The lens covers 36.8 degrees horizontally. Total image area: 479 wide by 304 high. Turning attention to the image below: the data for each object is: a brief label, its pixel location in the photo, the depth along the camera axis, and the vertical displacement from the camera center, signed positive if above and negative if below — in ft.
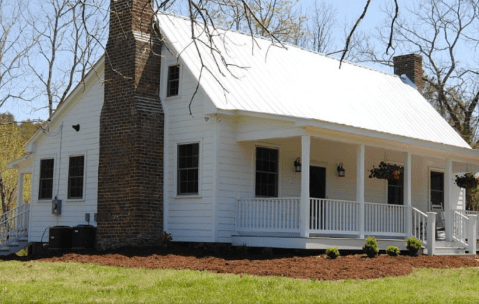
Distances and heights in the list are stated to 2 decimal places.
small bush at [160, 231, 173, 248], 60.70 -2.34
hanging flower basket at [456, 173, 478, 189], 75.60 +4.03
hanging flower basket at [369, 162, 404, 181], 65.21 +4.13
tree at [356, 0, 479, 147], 125.29 +22.22
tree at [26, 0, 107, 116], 114.83 +24.16
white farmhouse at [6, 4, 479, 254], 59.36 +5.11
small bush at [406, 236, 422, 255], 60.06 -2.26
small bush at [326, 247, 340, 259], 53.36 -2.69
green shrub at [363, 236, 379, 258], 55.36 -2.32
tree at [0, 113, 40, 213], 121.39 +9.14
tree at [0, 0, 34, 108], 96.27 +21.81
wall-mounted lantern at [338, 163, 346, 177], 69.92 +4.38
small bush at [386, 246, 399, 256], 57.47 -2.67
